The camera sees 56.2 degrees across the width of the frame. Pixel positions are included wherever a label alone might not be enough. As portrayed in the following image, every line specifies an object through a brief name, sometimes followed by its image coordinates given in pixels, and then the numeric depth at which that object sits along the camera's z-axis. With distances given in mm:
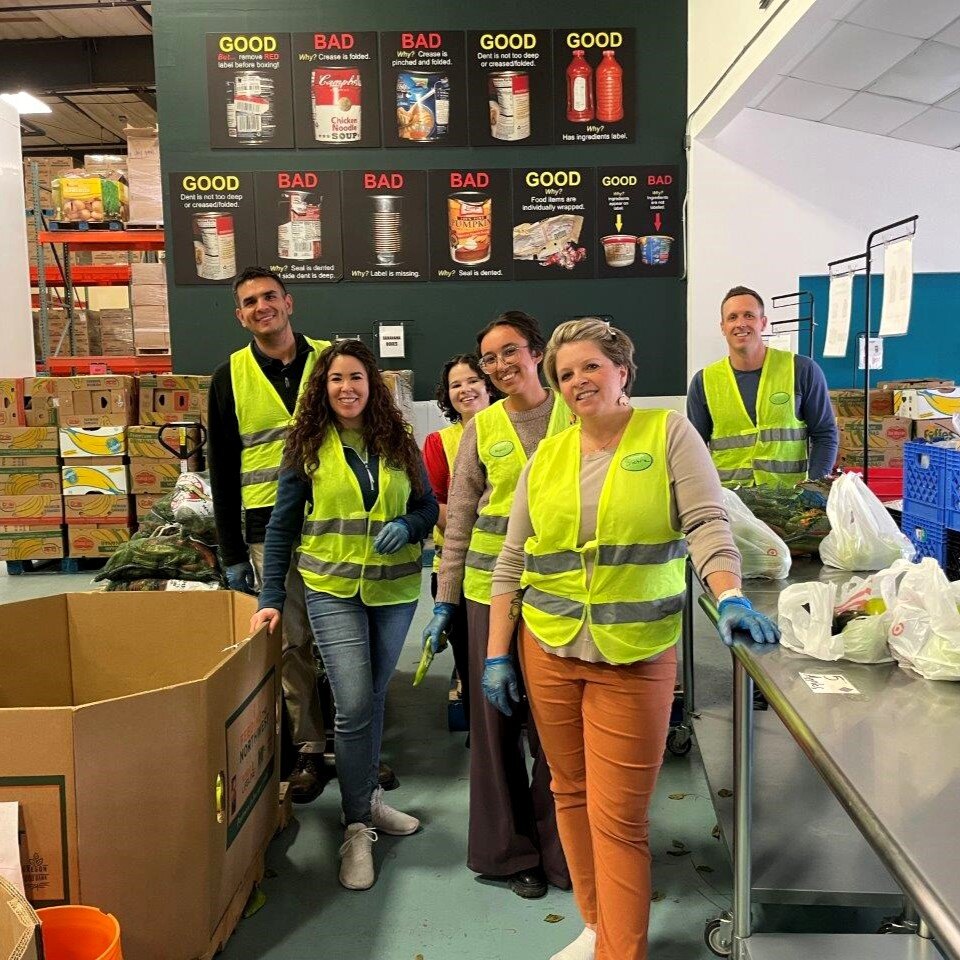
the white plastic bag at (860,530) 2320
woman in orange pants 1860
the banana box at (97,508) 6391
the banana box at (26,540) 6418
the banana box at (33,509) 6391
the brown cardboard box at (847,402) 6160
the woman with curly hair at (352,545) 2561
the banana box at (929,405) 5605
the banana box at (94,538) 6422
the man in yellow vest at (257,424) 2959
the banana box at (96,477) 6344
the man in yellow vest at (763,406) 3750
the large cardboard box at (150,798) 1835
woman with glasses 2404
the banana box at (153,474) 6312
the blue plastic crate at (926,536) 2596
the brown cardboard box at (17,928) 1353
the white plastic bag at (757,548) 2312
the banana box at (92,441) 6297
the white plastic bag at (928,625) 1560
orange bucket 1719
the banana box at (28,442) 6312
